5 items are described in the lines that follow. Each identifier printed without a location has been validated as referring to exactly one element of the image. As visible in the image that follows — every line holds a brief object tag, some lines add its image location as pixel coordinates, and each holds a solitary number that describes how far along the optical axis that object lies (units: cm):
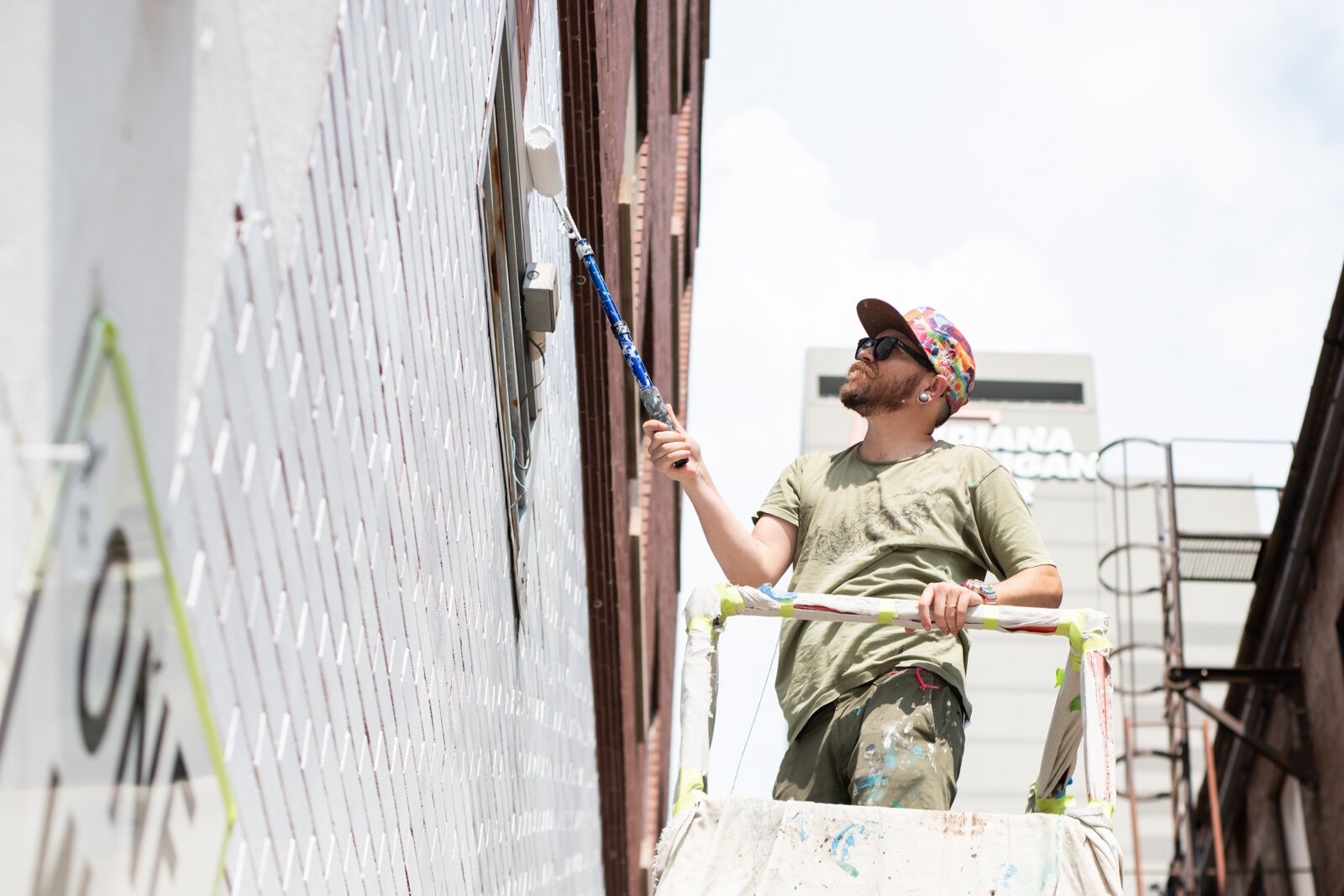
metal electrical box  670
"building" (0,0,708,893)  198
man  435
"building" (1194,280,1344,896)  1620
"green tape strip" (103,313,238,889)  219
